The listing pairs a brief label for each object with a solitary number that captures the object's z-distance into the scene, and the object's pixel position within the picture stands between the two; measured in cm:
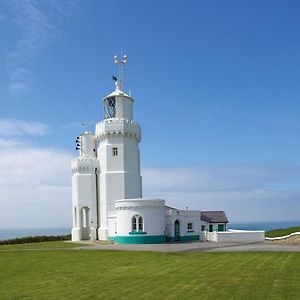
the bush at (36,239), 3596
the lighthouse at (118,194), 3065
